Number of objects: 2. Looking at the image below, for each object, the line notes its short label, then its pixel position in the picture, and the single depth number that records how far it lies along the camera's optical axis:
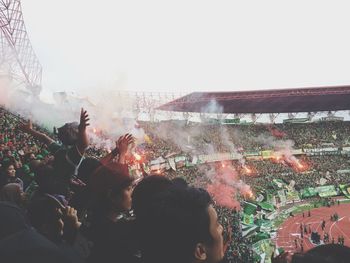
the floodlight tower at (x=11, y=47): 24.03
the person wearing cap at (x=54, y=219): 2.59
